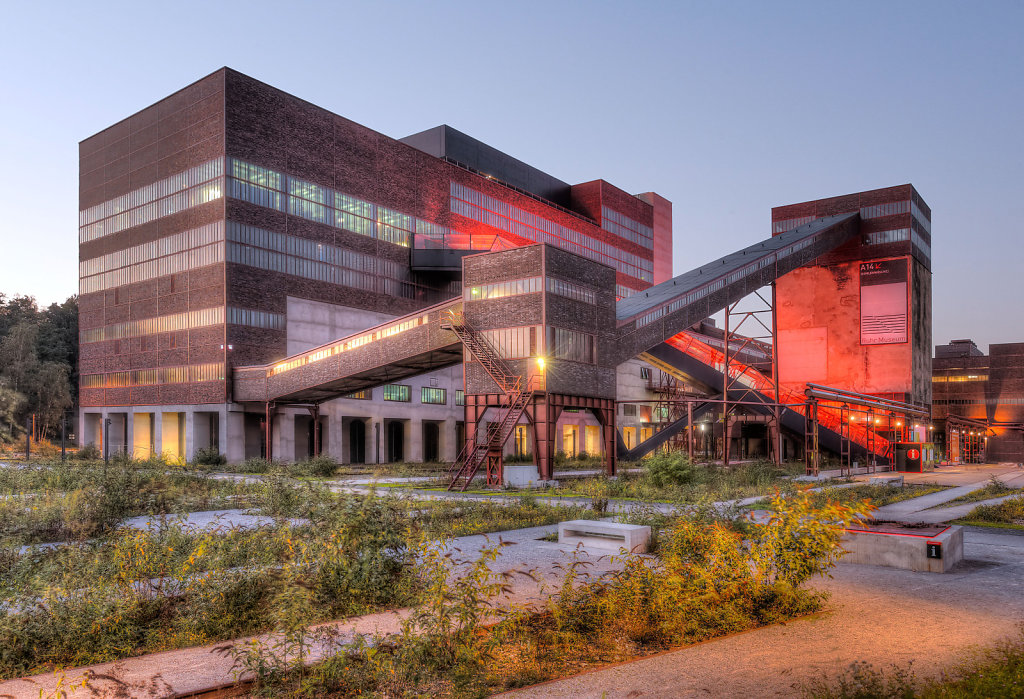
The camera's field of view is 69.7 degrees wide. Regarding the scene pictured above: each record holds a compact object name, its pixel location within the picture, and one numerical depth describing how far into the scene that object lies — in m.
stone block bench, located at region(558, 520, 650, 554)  13.69
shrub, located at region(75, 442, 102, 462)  48.51
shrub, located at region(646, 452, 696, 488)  28.78
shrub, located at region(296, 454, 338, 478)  37.82
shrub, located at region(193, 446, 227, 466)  50.10
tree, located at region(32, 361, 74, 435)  70.12
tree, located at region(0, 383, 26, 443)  58.53
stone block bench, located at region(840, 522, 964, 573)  12.44
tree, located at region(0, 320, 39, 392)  69.19
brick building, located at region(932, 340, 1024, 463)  87.12
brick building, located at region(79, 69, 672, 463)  53.34
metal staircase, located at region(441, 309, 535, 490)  31.77
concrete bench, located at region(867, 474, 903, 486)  32.66
